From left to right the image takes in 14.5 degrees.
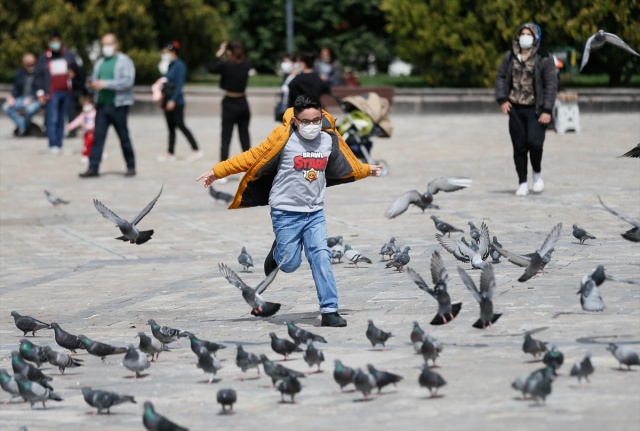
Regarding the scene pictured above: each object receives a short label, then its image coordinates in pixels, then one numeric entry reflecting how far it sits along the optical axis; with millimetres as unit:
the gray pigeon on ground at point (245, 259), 20152
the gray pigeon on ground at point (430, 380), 11956
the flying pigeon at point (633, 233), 15138
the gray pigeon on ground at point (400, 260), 19155
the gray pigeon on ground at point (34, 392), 12536
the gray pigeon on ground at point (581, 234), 20711
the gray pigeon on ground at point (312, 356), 13089
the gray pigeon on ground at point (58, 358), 13965
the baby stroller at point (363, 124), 32809
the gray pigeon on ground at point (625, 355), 12415
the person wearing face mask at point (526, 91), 26528
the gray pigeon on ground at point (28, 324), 16018
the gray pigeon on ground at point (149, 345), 14046
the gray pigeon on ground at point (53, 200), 28579
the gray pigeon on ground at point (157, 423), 11047
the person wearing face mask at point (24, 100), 47826
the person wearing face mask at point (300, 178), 15609
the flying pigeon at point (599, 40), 19586
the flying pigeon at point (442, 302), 14598
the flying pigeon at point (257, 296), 15124
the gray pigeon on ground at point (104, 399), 12190
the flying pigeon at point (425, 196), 21675
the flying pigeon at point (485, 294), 14208
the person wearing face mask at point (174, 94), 36718
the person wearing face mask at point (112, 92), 33241
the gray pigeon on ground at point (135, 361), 13554
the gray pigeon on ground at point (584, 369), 12071
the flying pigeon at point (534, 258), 15892
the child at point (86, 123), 38039
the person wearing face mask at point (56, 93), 40924
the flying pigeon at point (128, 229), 18319
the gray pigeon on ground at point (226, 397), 11909
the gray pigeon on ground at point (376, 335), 13938
